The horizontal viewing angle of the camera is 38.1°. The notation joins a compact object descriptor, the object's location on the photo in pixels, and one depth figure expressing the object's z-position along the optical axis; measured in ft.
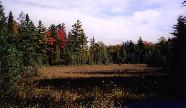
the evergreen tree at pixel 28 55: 86.66
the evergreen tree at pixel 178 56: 67.36
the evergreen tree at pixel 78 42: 222.81
